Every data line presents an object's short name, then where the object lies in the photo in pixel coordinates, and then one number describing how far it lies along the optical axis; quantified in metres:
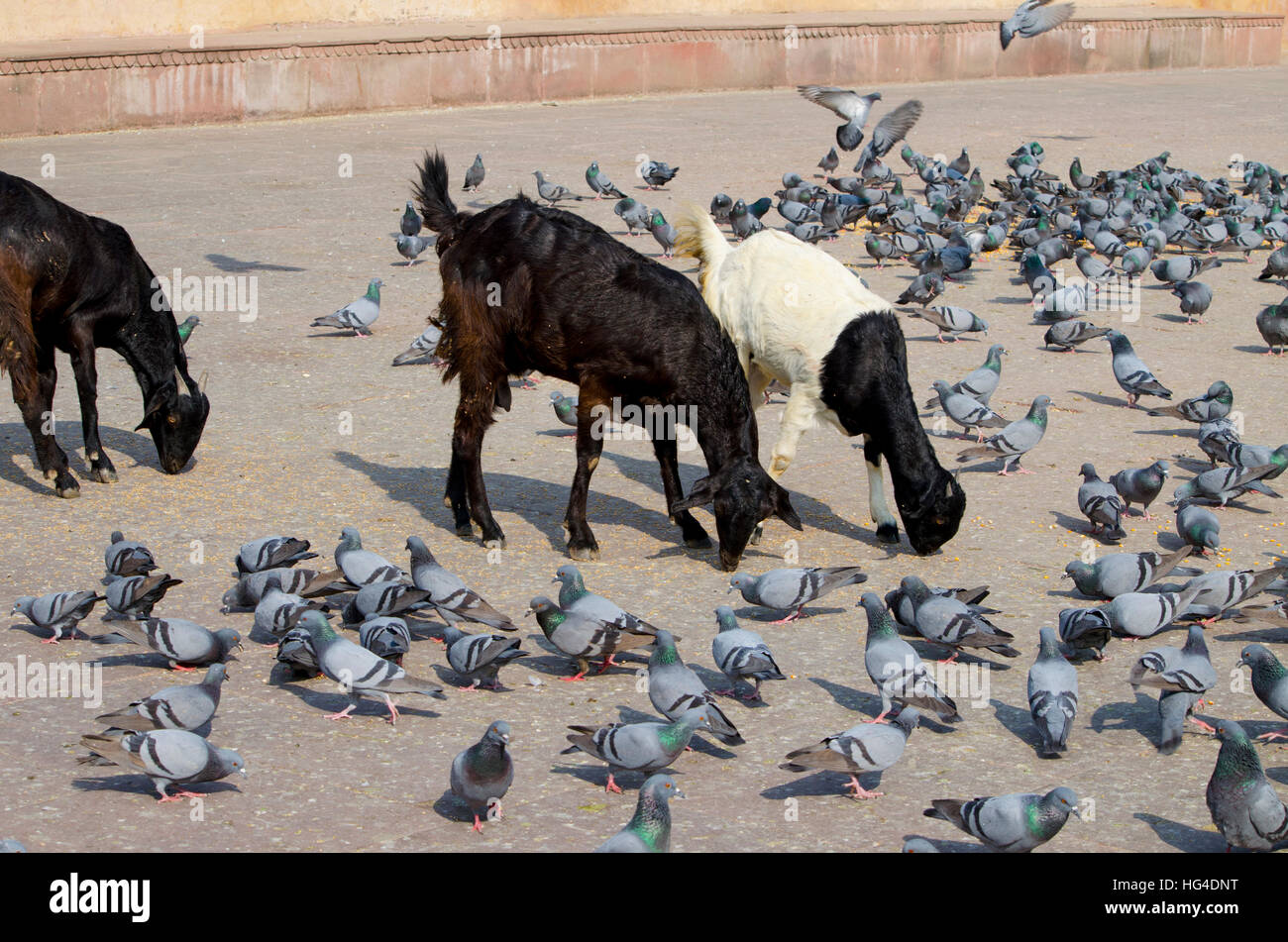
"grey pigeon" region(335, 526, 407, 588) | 7.37
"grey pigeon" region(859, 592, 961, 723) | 6.25
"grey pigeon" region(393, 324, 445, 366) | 12.30
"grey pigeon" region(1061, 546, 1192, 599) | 7.70
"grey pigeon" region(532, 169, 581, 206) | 19.38
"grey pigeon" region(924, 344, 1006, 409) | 11.17
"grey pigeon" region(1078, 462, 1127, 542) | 8.66
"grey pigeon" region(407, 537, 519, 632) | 7.09
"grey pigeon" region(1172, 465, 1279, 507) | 9.25
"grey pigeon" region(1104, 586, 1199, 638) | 7.21
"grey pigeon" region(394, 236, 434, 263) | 15.77
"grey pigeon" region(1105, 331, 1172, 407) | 11.53
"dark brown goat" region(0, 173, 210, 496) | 9.16
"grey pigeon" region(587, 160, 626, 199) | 19.66
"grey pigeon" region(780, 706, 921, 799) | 5.63
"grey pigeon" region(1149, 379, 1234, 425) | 10.74
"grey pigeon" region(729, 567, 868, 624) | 7.45
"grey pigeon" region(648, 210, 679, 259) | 17.25
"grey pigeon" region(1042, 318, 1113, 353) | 13.26
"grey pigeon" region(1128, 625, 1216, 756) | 6.18
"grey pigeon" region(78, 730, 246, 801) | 5.44
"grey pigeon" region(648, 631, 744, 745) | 6.01
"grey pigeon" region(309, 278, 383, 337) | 13.09
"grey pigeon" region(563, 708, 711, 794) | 5.68
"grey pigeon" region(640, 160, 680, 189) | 20.42
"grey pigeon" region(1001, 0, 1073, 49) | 25.33
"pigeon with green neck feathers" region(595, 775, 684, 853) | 4.87
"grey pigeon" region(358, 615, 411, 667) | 6.60
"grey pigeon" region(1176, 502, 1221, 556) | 8.41
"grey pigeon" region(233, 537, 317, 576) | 7.59
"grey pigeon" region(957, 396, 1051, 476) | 10.00
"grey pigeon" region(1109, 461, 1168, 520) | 9.12
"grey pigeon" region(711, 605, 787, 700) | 6.45
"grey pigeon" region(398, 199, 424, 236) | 16.05
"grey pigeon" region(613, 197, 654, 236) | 18.16
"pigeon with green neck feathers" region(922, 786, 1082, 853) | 5.14
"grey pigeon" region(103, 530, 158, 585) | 7.50
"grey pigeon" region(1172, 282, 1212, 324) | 14.47
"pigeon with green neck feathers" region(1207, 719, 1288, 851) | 5.19
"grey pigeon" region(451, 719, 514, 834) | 5.36
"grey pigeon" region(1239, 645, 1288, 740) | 6.18
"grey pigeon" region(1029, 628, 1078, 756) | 6.04
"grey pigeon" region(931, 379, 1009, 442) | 10.66
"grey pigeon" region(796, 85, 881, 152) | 21.05
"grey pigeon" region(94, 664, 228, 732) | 5.80
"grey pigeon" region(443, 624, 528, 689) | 6.50
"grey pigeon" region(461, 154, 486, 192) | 19.55
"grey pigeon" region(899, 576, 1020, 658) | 6.85
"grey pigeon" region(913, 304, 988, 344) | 13.49
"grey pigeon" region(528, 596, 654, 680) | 6.75
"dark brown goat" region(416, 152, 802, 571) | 8.41
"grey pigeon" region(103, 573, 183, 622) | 7.04
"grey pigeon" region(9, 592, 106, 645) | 6.91
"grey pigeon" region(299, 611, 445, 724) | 6.21
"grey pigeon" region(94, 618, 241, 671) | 6.57
